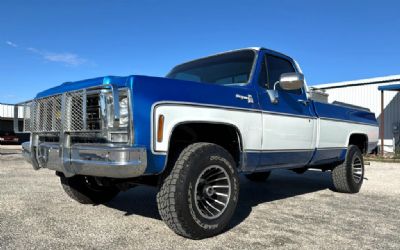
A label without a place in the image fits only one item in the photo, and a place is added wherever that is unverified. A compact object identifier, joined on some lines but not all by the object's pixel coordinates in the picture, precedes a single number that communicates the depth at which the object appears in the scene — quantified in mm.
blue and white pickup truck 3240
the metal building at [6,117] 36956
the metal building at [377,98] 20859
